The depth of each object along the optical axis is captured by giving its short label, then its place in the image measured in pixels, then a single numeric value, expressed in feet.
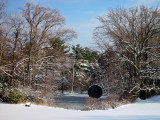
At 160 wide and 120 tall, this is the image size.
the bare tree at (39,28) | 57.00
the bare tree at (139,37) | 51.96
